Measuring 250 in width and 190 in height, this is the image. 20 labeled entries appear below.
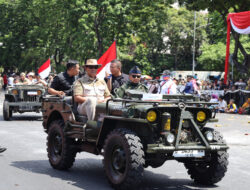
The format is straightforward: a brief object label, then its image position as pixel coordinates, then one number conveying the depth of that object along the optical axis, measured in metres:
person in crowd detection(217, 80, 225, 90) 27.58
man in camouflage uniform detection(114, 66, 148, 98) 8.43
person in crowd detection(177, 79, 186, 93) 26.99
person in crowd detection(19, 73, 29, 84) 20.60
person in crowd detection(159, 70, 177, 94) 13.21
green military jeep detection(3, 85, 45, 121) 18.92
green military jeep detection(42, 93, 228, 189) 6.73
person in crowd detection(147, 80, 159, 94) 20.65
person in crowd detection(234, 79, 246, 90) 26.30
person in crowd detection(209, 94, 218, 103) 26.39
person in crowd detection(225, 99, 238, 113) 24.64
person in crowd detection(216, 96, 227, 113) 25.11
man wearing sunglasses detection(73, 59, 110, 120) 8.33
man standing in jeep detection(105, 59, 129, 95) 10.02
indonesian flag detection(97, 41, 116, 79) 16.19
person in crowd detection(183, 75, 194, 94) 19.93
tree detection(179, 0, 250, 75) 28.33
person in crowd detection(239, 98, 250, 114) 24.05
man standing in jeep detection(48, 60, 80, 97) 9.60
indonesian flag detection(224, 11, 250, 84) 23.25
